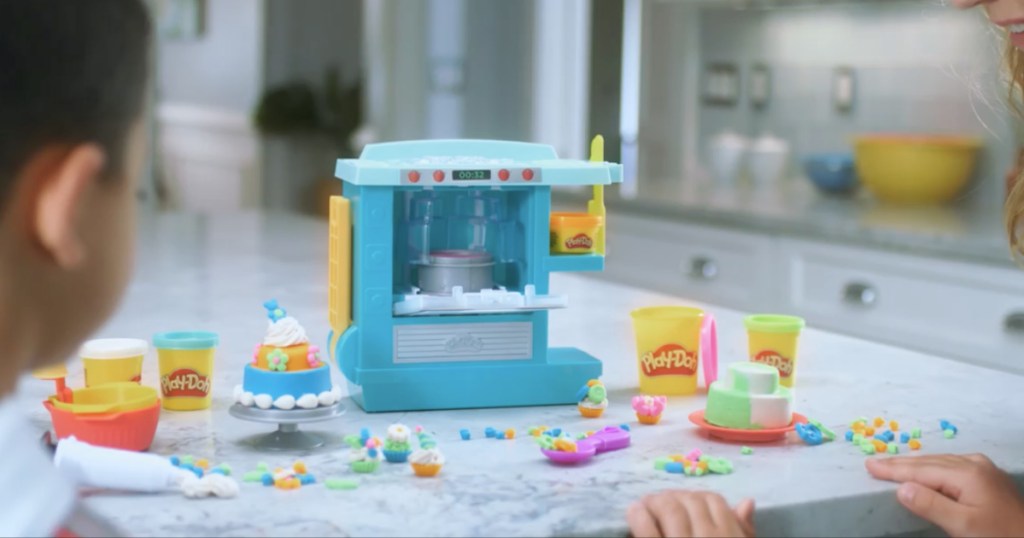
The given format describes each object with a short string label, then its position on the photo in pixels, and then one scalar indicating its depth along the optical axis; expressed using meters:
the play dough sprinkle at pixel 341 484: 1.74
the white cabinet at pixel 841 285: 3.12
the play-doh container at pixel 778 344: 2.07
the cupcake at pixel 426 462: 1.77
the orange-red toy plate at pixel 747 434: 1.89
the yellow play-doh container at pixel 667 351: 2.06
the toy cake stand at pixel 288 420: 1.82
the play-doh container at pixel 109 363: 1.95
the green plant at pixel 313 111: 7.16
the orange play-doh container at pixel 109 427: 1.80
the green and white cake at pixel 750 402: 1.90
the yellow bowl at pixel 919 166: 3.79
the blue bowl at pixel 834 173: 4.08
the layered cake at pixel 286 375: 1.83
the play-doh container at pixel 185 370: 1.95
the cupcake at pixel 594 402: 1.96
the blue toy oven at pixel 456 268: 1.96
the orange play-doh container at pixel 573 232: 2.01
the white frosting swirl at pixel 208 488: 1.71
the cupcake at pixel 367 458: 1.78
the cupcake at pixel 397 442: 1.80
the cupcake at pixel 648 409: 1.94
